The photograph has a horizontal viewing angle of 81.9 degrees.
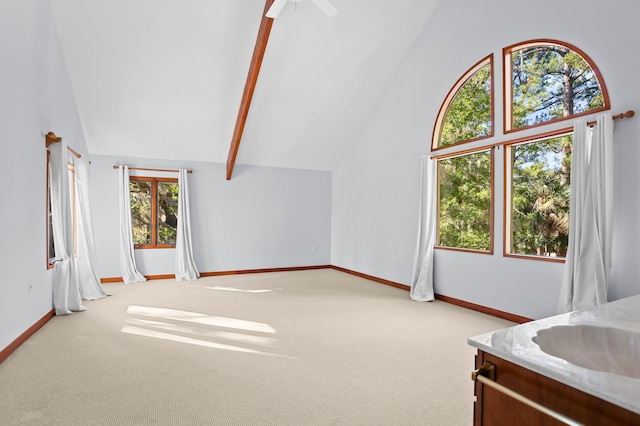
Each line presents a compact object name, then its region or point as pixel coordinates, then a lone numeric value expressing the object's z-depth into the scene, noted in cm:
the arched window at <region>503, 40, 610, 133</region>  364
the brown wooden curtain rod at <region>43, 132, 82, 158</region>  411
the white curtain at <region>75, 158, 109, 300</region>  518
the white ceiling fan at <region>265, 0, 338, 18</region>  390
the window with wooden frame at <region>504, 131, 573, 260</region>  386
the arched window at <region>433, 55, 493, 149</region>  471
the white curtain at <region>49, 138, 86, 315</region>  435
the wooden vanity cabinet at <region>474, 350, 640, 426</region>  83
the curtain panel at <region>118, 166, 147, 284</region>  629
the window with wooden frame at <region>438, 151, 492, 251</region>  471
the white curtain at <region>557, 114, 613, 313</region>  329
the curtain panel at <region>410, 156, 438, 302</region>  524
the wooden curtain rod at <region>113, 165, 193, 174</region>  654
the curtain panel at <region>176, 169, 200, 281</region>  668
